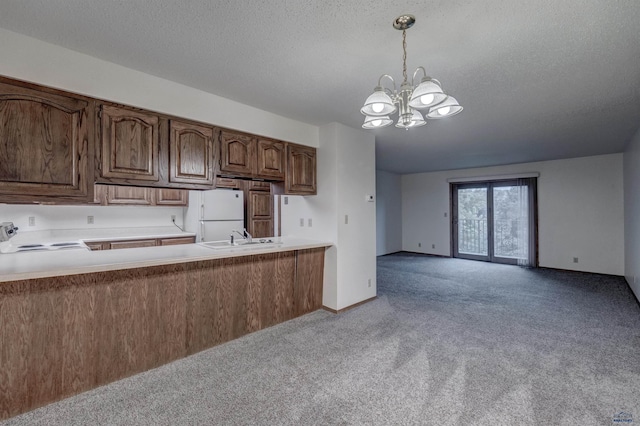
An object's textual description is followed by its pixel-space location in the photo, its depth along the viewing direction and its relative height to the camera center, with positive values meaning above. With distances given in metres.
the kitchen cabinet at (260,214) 5.73 +0.04
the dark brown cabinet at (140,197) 4.34 +0.33
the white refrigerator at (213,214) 4.93 +0.04
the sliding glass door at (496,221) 6.20 -0.16
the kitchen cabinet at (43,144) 1.84 +0.50
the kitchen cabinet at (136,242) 4.00 -0.39
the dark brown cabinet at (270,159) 3.17 +0.64
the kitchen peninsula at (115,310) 1.85 -0.74
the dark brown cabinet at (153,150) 2.22 +0.56
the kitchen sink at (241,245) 3.01 -0.32
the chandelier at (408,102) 1.57 +0.66
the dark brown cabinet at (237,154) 2.87 +0.64
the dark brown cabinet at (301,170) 3.45 +0.56
